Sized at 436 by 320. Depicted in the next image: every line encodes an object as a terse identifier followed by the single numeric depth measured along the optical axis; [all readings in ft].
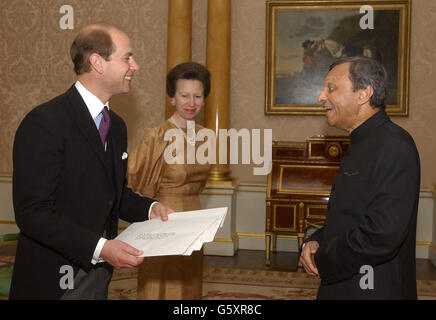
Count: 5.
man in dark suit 6.32
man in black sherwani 6.64
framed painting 22.40
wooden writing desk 20.56
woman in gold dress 11.25
